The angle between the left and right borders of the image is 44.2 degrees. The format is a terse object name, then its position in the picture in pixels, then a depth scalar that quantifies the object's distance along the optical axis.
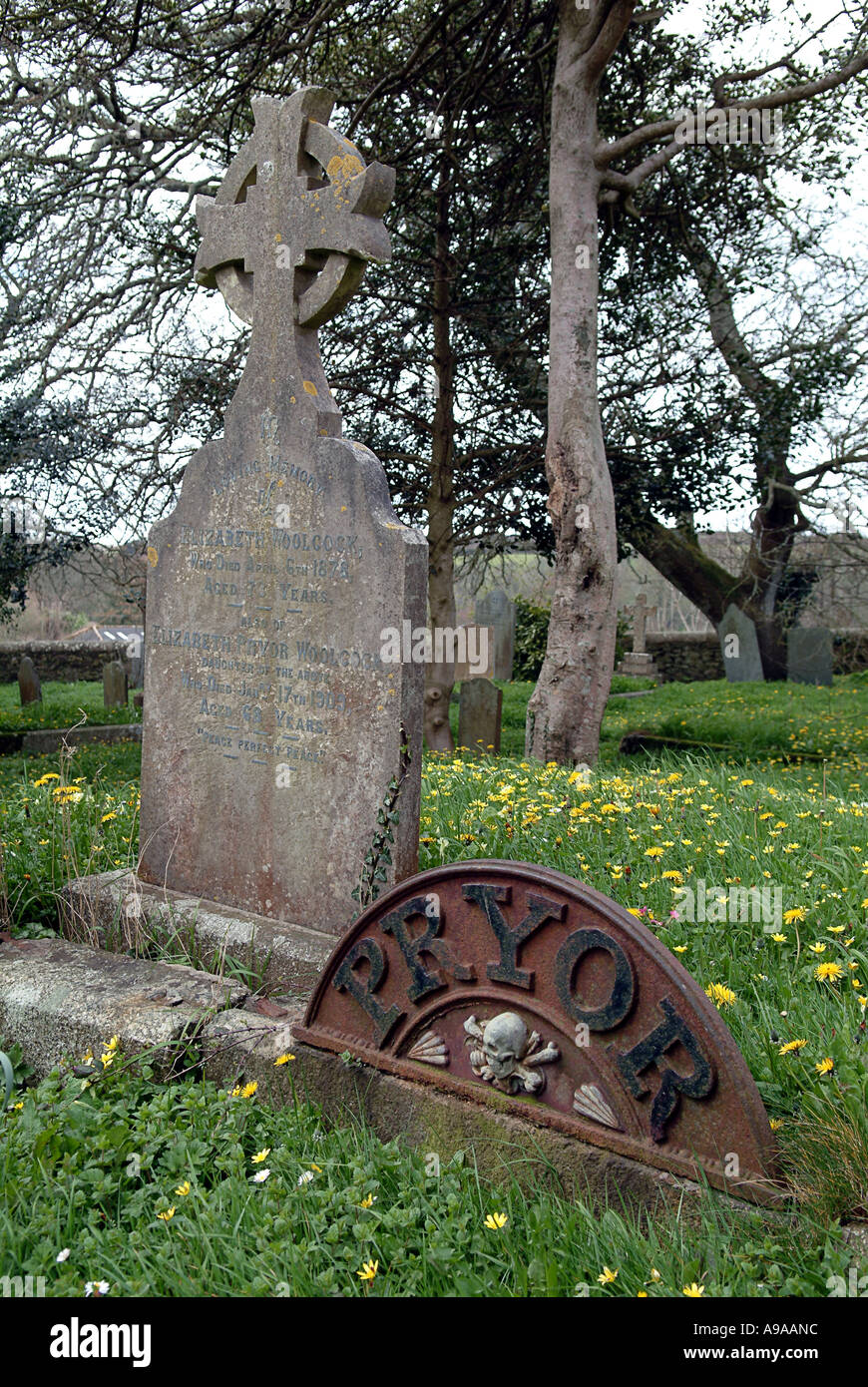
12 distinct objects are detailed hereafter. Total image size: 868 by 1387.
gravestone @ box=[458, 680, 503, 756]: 11.17
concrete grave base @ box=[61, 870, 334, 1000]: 3.92
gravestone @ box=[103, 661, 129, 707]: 17.61
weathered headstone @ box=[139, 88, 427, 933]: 3.93
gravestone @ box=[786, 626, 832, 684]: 17.89
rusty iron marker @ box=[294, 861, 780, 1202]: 2.40
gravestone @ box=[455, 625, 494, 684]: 14.89
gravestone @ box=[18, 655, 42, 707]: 17.09
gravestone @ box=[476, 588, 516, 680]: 20.58
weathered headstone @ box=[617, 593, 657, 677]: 22.22
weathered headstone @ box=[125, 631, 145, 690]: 21.08
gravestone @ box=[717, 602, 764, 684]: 18.00
